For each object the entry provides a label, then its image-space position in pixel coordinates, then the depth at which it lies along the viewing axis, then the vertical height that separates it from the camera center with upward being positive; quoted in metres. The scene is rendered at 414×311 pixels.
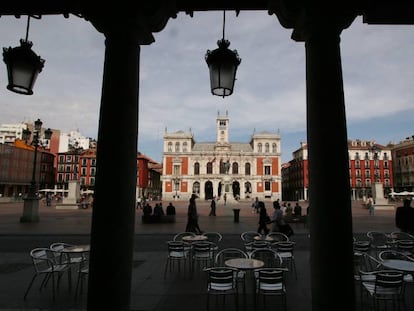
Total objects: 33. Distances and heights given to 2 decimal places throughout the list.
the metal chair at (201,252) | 5.93 -1.14
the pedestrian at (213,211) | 21.92 -1.27
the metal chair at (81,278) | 4.75 -1.42
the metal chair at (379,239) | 6.87 -1.08
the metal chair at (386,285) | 3.77 -1.07
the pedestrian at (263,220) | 9.16 -0.77
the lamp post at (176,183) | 68.22 +2.04
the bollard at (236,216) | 17.21 -1.25
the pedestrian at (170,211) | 16.95 -1.02
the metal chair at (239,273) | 4.61 -1.20
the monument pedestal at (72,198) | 26.11 -0.63
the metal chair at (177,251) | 6.01 -1.13
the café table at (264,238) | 6.60 -0.96
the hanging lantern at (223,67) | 2.85 +1.14
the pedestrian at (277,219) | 7.93 -0.64
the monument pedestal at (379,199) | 25.55 -0.29
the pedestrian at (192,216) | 10.23 -0.76
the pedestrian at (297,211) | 16.82 -0.90
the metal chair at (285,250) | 5.85 -1.06
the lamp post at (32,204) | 15.75 -0.72
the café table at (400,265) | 4.12 -0.96
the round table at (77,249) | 5.09 -0.98
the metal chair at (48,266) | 4.69 -1.22
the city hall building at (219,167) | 67.81 +5.68
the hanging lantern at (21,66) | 2.85 +1.13
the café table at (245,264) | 4.25 -1.00
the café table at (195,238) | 6.82 -1.00
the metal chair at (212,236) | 7.16 -0.99
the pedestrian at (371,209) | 21.16 -0.91
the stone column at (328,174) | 2.33 +0.16
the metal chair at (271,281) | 3.90 -1.08
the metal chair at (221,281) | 3.96 -1.11
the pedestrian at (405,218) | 7.30 -0.51
